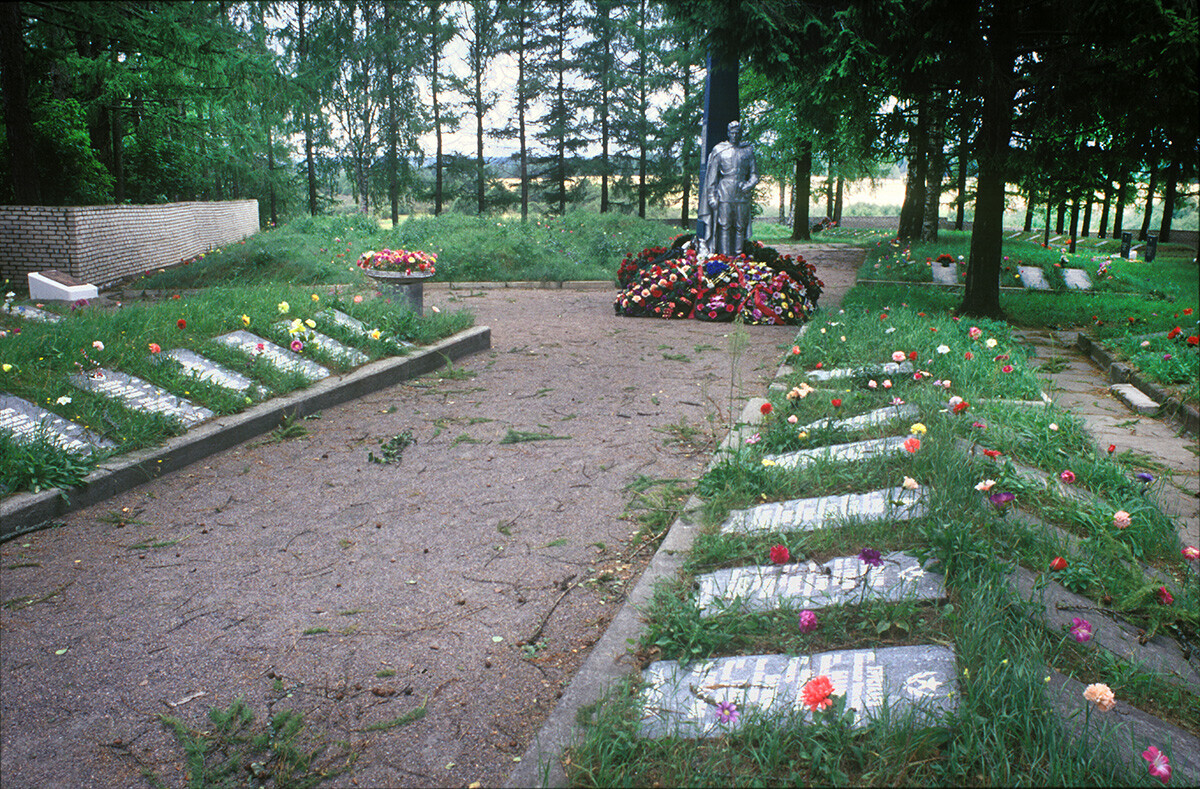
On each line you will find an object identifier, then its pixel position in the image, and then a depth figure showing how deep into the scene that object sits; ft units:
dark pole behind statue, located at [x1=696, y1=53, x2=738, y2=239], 34.42
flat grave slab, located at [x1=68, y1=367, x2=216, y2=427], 15.25
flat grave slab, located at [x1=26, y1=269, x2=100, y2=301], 30.01
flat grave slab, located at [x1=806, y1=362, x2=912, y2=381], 16.42
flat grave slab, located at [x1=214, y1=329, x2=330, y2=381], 18.88
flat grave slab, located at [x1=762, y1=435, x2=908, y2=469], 11.69
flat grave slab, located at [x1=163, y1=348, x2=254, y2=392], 17.17
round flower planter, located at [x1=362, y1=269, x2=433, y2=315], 25.46
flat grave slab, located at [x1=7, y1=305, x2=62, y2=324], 20.85
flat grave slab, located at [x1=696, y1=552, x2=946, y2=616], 8.02
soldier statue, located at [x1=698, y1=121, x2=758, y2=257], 33.32
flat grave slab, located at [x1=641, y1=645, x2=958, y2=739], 6.39
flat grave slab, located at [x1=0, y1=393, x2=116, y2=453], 13.02
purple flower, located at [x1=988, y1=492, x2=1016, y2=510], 8.86
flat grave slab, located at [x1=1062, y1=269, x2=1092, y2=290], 39.76
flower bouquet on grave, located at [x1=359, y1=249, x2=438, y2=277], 25.50
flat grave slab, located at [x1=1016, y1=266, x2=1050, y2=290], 40.14
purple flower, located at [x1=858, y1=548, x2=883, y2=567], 7.64
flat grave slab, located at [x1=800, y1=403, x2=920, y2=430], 13.20
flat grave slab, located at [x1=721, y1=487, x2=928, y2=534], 9.60
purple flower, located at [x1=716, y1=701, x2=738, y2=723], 6.37
